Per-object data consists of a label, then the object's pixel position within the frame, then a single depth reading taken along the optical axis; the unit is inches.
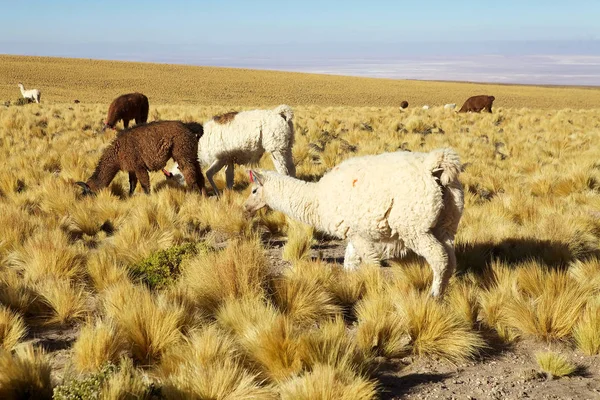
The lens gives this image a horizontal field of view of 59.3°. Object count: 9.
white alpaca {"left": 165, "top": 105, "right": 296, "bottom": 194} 343.3
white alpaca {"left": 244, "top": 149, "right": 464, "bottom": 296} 178.5
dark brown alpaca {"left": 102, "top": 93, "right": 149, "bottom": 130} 658.8
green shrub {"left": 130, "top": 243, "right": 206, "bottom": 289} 204.8
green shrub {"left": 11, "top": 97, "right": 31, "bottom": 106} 1061.1
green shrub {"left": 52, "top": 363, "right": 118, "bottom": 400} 115.0
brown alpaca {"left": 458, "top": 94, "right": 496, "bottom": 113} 1154.0
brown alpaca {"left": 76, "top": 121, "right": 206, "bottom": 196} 331.8
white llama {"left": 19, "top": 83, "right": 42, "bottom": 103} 1205.1
